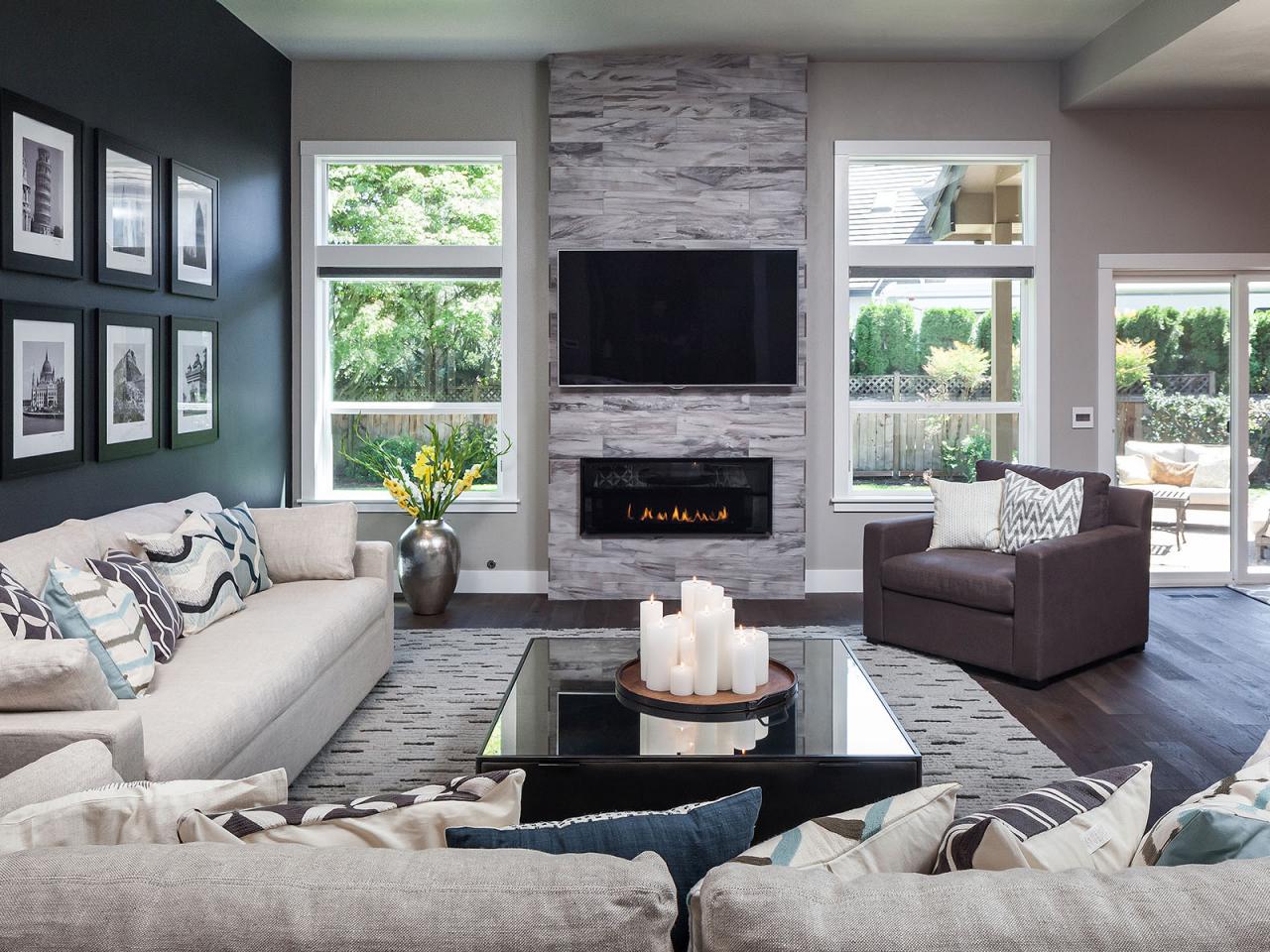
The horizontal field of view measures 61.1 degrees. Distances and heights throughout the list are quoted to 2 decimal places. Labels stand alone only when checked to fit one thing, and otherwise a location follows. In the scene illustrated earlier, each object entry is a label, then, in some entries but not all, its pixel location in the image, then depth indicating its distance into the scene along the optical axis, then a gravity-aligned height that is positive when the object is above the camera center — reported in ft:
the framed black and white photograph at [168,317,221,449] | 15.17 +0.80
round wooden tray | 9.36 -2.36
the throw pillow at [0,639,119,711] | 7.51 -1.70
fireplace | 20.08 -1.15
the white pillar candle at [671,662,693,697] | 9.70 -2.22
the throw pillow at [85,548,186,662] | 10.24 -1.58
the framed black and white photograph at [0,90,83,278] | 11.22 +2.71
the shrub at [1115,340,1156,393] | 21.06 +1.32
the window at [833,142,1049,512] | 20.49 +2.36
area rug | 10.95 -3.40
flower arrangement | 18.89 -0.56
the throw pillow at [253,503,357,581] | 14.33 -1.50
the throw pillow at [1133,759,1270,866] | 3.92 -1.40
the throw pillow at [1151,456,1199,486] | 21.12 -0.70
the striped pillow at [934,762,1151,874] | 3.77 -1.44
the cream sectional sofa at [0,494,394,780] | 7.50 -2.21
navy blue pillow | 3.86 -1.46
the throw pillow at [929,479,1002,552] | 16.46 -1.21
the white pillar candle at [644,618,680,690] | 9.78 -1.99
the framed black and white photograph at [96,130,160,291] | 13.10 +2.81
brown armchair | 14.33 -2.19
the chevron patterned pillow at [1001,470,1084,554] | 15.79 -1.12
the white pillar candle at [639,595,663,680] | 9.90 -1.70
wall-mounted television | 19.76 +2.17
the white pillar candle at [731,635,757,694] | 9.61 -2.07
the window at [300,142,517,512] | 20.36 +2.56
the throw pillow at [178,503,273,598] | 13.05 -1.39
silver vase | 18.62 -2.23
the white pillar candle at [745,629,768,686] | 9.78 -2.02
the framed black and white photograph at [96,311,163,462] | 13.25 +0.65
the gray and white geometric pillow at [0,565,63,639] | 8.27 -1.40
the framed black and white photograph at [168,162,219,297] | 15.07 +2.95
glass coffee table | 8.34 -2.51
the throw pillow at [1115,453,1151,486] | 21.16 -0.65
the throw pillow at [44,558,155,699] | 9.08 -1.65
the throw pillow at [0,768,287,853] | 4.04 -1.50
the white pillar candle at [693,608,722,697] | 9.53 -1.91
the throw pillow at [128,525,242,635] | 11.51 -1.54
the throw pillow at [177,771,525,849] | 4.08 -1.49
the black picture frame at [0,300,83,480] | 11.26 +0.57
